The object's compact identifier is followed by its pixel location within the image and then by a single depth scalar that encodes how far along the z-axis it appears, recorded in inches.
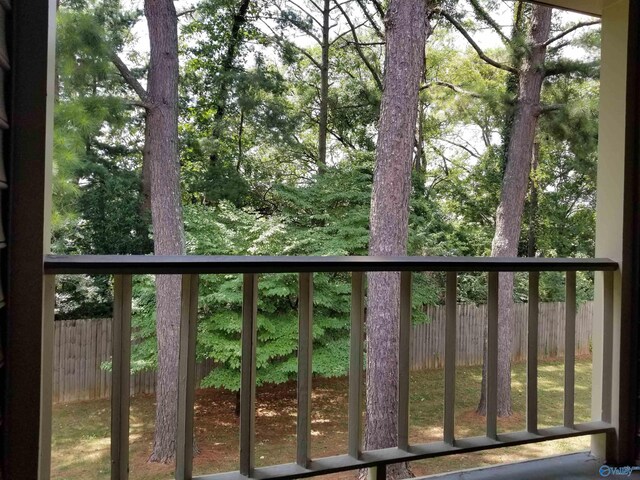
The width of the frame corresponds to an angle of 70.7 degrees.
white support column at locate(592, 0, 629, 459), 70.5
